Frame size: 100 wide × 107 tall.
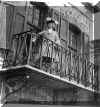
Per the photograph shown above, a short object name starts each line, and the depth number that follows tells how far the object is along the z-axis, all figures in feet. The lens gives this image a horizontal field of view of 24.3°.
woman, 17.02
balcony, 15.51
